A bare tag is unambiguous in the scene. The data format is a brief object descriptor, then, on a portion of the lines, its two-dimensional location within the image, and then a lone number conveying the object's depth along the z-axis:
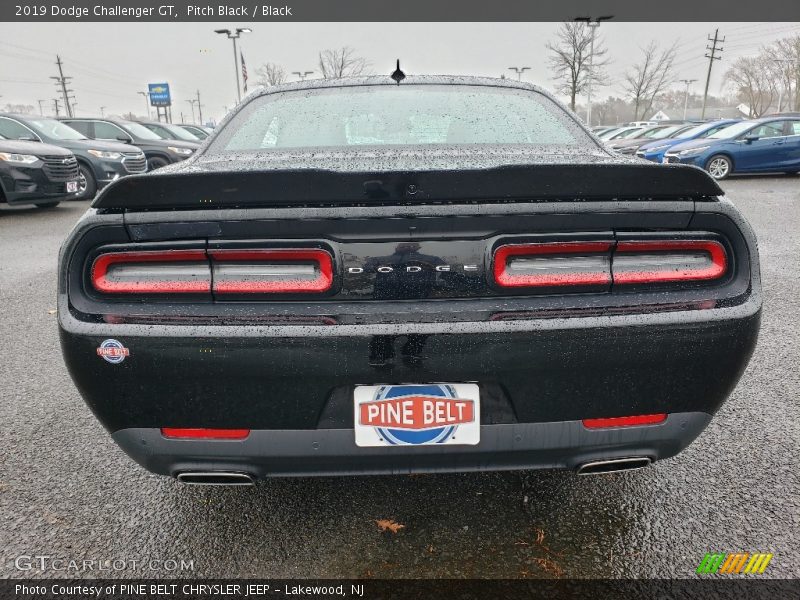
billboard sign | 57.09
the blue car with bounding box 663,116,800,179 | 12.39
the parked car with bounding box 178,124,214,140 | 17.42
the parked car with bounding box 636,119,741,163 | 13.40
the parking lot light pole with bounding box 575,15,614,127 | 31.42
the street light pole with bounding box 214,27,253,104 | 28.67
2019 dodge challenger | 1.41
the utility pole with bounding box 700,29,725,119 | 51.99
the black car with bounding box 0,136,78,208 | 8.28
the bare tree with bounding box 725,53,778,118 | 61.99
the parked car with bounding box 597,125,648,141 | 20.76
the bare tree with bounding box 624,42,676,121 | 48.62
